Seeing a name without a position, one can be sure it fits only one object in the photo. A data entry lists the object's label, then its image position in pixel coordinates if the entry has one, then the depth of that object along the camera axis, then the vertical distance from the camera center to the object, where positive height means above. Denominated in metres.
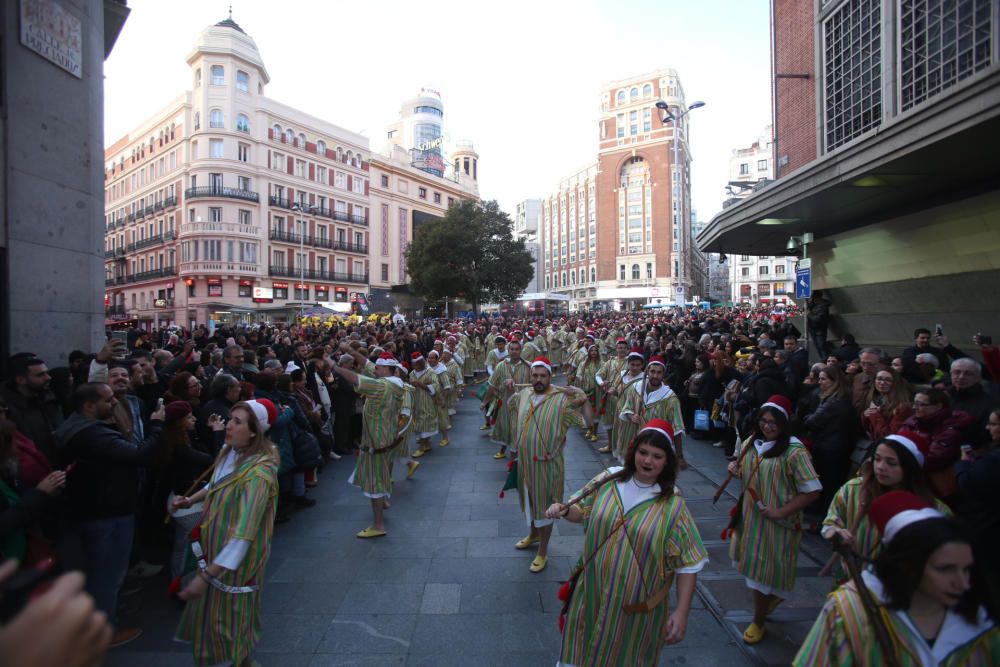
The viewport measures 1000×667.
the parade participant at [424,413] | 9.55 -1.44
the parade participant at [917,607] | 1.80 -0.99
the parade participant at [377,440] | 5.88 -1.19
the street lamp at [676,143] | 22.77 +8.06
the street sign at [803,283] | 11.09 +0.92
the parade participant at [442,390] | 10.22 -1.13
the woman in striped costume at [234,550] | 3.11 -1.26
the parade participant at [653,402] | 6.23 -0.86
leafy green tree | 39.25 +5.54
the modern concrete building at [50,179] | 6.51 +2.04
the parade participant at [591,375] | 10.72 -0.94
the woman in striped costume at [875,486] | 2.83 -0.88
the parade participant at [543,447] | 4.97 -1.07
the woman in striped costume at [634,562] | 2.72 -1.18
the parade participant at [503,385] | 8.62 -0.91
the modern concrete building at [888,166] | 7.53 +2.55
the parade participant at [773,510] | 3.86 -1.31
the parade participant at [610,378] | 9.16 -0.84
